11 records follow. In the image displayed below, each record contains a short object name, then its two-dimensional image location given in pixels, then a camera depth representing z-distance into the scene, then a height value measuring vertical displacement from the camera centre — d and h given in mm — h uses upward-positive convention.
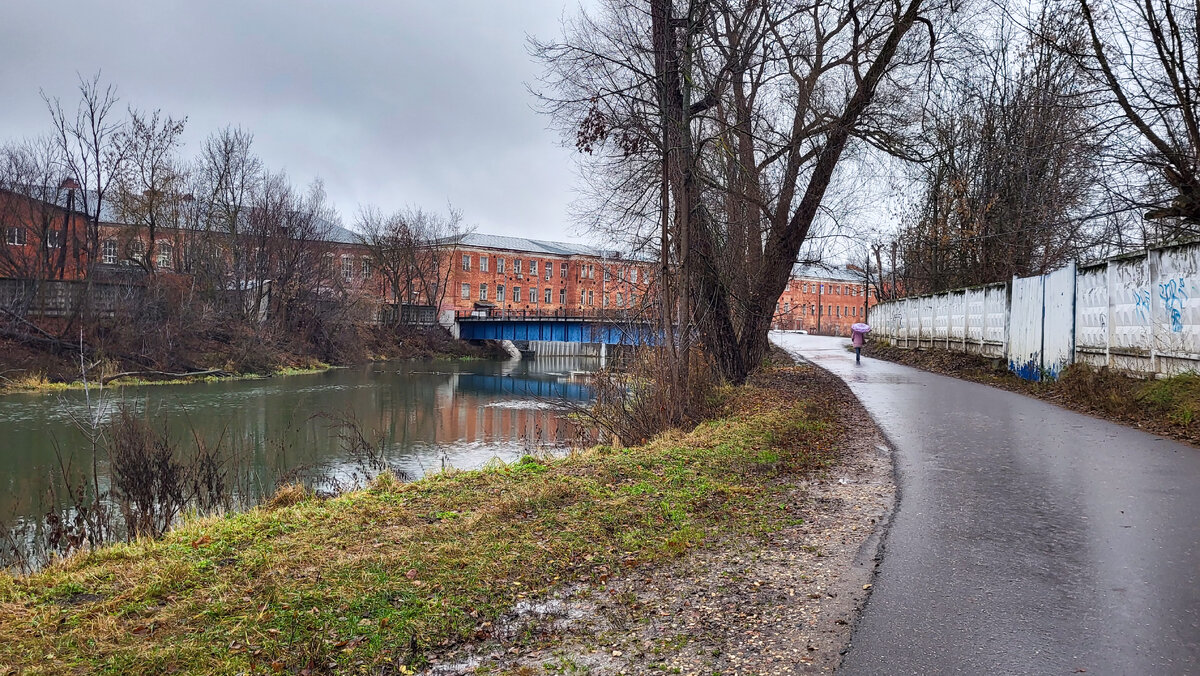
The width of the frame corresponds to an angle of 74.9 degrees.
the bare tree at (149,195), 44562 +7619
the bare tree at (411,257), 66562 +6115
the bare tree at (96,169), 41656 +8473
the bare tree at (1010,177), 14374 +4074
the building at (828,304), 99000 +3804
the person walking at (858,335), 26859 -135
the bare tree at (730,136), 12805 +3656
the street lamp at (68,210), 44000 +6406
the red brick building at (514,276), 79750 +5547
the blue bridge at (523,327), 56406 +49
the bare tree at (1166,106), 11695 +3593
